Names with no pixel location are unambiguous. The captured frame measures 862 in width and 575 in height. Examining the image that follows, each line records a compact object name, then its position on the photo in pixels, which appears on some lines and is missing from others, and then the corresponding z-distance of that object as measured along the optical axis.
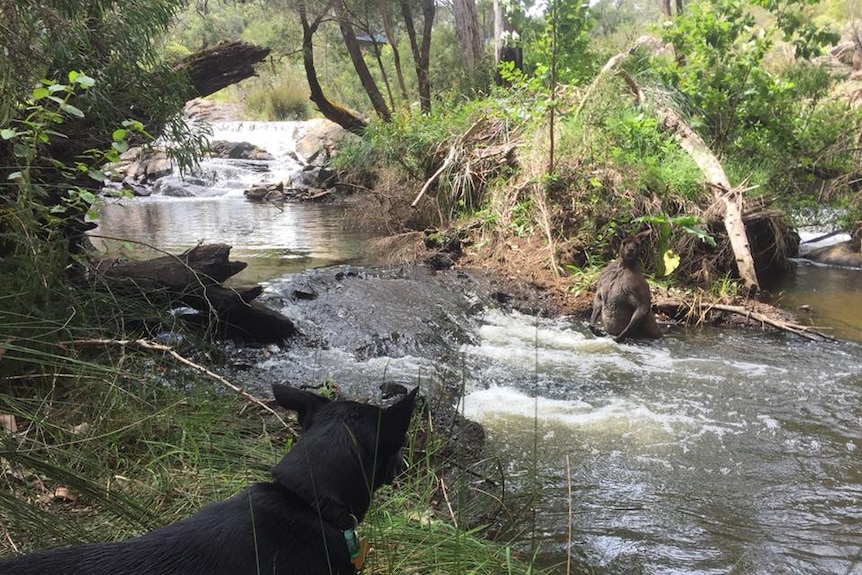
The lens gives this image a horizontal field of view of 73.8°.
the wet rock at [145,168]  18.92
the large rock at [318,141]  20.09
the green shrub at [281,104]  27.09
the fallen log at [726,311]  6.14
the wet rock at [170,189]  17.69
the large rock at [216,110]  26.11
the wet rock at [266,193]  16.52
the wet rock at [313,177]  16.69
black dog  1.47
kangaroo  6.04
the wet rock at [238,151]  21.81
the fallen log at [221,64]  5.98
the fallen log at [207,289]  4.44
